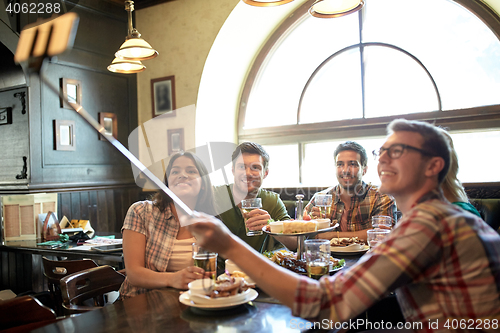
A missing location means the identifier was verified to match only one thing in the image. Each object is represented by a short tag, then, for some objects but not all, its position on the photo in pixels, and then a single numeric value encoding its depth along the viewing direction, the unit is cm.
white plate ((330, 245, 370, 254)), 224
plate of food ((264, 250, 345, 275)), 172
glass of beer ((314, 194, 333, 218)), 231
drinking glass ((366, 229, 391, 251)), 206
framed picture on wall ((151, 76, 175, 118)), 500
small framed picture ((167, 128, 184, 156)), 492
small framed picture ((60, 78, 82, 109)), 439
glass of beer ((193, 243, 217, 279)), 150
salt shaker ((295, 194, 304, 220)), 209
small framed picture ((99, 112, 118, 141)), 482
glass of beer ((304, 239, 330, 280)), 162
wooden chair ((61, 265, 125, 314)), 178
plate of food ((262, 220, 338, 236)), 183
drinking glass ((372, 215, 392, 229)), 232
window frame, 386
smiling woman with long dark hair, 186
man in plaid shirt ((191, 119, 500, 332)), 97
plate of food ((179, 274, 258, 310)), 132
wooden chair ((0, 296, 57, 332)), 137
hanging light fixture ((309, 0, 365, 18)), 248
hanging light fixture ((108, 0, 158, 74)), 317
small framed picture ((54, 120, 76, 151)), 427
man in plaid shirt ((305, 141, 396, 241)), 290
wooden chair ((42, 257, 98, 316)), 224
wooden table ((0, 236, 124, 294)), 340
